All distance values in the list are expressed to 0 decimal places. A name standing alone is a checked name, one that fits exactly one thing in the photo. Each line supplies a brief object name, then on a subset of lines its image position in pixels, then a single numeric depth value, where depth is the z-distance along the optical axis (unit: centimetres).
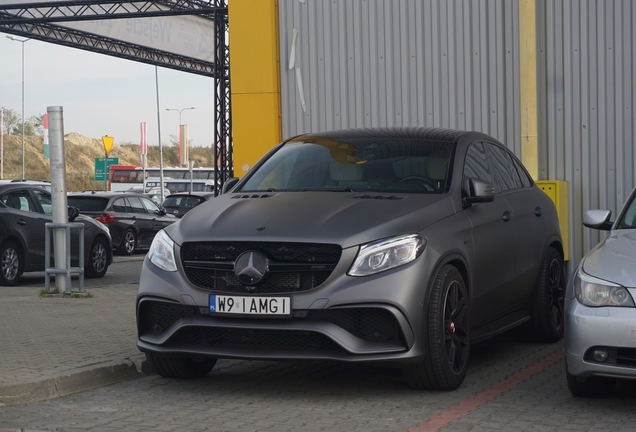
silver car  555
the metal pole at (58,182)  1242
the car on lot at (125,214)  2450
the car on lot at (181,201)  3336
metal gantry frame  1819
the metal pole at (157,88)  6550
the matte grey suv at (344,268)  595
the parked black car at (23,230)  1558
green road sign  6076
